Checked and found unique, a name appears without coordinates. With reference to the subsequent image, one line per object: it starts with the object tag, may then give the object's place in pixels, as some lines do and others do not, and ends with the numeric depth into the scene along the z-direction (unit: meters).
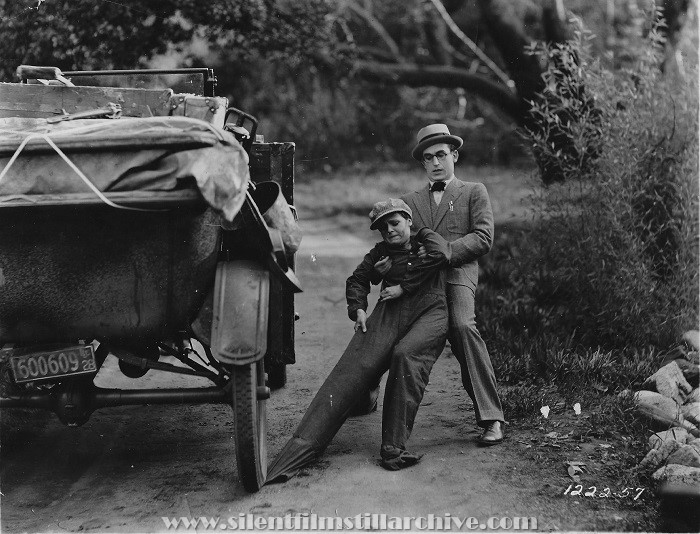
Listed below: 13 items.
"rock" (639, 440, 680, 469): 3.80
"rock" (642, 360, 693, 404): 4.82
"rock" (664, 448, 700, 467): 3.57
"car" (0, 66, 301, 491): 3.11
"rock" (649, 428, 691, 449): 3.96
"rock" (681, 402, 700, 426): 4.35
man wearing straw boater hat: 4.38
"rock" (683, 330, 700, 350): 5.49
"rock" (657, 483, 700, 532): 3.24
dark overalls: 4.09
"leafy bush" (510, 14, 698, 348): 5.85
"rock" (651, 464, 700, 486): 3.39
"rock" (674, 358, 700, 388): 5.11
